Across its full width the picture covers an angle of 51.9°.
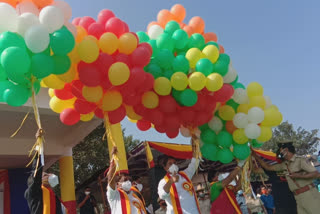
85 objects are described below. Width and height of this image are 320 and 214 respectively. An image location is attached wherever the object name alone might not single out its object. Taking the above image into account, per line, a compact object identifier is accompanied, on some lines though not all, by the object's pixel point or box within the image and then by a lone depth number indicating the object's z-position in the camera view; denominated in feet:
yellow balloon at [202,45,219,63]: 13.74
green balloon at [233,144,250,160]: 14.88
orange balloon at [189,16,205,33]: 14.94
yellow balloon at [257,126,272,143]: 15.19
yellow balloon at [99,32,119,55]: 11.53
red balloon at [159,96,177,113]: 13.65
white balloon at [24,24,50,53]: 9.92
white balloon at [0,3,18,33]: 10.12
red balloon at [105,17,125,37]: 12.00
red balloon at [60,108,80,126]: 12.96
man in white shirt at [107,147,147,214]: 13.75
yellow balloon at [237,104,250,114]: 15.08
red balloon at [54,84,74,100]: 12.54
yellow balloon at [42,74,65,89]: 11.93
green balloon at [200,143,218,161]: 14.99
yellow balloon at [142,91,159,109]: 13.29
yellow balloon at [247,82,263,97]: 15.66
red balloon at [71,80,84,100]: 12.17
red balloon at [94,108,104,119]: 13.37
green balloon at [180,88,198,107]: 13.33
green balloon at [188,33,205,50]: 14.14
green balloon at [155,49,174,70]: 13.24
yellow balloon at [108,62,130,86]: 11.32
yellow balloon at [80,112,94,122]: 13.69
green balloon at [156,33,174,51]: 13.78
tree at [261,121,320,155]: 141.37
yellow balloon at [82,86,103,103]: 11.79
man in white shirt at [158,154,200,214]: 13.44
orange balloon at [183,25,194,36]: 14.61
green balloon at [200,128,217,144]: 15.16
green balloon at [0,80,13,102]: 10.93
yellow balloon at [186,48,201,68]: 13.60
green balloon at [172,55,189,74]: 13.29
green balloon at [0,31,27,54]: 9.87
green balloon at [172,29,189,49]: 13.69
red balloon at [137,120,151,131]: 15.31
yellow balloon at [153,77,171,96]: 13.15
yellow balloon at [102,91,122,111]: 12.35
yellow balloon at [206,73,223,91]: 13.30
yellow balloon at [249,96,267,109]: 15.21
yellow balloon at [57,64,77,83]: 11.49
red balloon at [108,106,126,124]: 12.99
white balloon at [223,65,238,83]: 14.67
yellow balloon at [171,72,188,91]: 13.14
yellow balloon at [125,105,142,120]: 14.17
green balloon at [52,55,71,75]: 10.75
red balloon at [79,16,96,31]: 12.05
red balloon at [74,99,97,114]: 12.63
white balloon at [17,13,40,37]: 10.22
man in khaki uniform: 15.11
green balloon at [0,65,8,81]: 10.60
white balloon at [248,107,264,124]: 14.70
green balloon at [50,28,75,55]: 10.30
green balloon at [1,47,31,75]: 9.66
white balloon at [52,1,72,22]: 11.21
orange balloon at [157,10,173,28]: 14.96
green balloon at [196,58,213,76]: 13.32
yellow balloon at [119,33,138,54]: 11.92
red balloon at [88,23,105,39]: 11.81
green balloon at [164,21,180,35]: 14.06
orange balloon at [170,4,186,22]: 15.17
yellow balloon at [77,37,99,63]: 11.07
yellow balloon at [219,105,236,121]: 15.02
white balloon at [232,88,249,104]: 15.10
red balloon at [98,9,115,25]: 12.44
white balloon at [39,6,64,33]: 10.28
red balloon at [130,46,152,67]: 12.03
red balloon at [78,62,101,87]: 11.29
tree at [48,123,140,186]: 53.52
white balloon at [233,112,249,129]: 14.66
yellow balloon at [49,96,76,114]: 13.25
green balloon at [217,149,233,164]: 14.75
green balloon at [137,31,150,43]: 14.19
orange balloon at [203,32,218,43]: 15.11
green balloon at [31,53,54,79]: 10.22
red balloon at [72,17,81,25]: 12.25
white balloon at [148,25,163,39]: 14.42
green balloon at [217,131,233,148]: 14.82
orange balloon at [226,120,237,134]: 15.23
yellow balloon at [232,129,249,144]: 14.78
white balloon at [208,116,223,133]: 15.19
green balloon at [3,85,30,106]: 10.72
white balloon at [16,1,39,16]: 10.66
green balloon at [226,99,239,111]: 15.33
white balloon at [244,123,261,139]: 14.52
